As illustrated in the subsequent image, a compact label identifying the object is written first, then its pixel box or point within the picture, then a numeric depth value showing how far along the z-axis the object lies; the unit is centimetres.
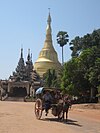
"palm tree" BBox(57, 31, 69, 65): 4179
